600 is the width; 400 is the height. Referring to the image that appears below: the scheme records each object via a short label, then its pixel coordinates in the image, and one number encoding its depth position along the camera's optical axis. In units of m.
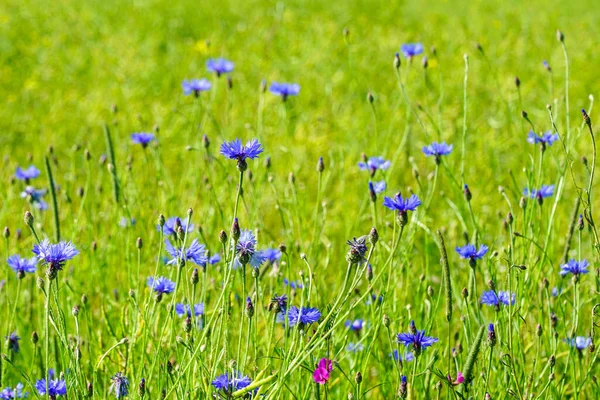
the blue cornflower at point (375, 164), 4.26
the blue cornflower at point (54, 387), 3.91
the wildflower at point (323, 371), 3.86
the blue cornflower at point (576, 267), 4.04
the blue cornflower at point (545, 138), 4.20
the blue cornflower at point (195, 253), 3.98
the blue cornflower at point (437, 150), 4.20
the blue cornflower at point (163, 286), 4.00
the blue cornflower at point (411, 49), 4.50
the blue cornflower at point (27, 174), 4.37
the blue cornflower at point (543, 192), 4.15
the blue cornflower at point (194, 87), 4.48
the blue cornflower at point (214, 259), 4.09
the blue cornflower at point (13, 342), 4.03
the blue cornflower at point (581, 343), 4.09
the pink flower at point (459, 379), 3.86
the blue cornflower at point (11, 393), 3.91
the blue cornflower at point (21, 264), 4.03
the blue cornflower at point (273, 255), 4.13
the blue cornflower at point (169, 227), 4.12
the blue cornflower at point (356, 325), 4.15
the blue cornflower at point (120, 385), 3.89
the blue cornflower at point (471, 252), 3.99
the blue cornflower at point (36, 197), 4.32
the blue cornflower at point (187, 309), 4.03
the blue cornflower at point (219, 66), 4.55
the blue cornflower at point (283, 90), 4.49
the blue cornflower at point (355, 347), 4.02
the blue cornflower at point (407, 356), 4.05
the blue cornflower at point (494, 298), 3.99
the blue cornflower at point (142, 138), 4.38
